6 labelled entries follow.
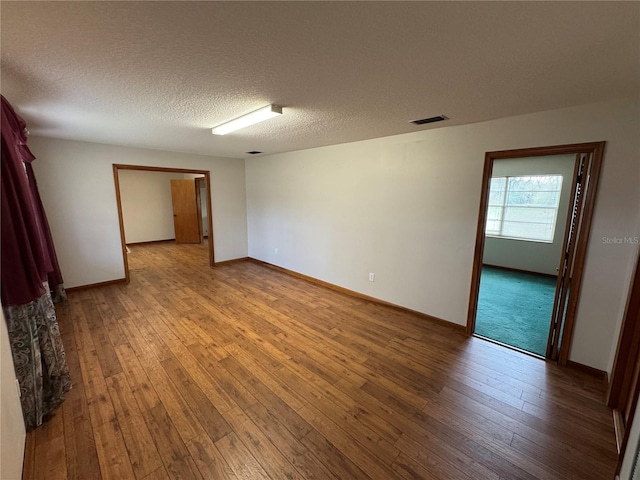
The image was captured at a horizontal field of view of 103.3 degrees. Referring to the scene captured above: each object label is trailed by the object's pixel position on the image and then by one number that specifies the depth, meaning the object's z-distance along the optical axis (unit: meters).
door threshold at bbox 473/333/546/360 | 2.51
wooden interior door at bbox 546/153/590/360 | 2.21
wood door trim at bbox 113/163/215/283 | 4.23
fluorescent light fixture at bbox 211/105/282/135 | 2.21
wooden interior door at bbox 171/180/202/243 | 7.53
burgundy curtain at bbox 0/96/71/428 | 1.50
